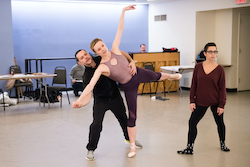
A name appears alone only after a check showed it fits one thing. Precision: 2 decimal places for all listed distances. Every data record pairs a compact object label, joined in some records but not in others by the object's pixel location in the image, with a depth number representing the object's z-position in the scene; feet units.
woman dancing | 13.06
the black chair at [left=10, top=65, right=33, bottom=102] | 29.52
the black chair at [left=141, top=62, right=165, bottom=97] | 32.45
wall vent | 37.29
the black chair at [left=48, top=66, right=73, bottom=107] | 28.94
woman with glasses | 13.87
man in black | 13.99
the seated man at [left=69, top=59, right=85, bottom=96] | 32.32
